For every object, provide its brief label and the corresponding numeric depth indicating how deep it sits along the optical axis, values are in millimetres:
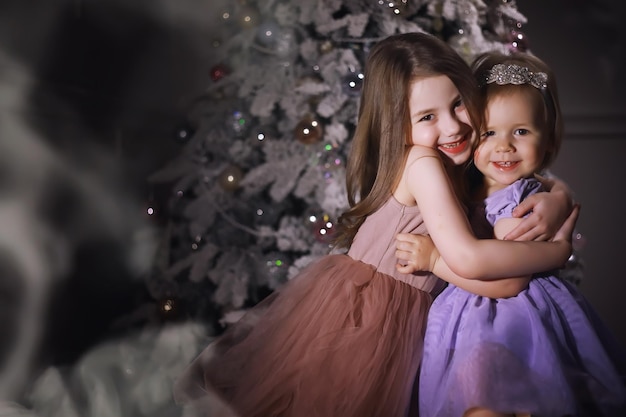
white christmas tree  2402
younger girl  1212
